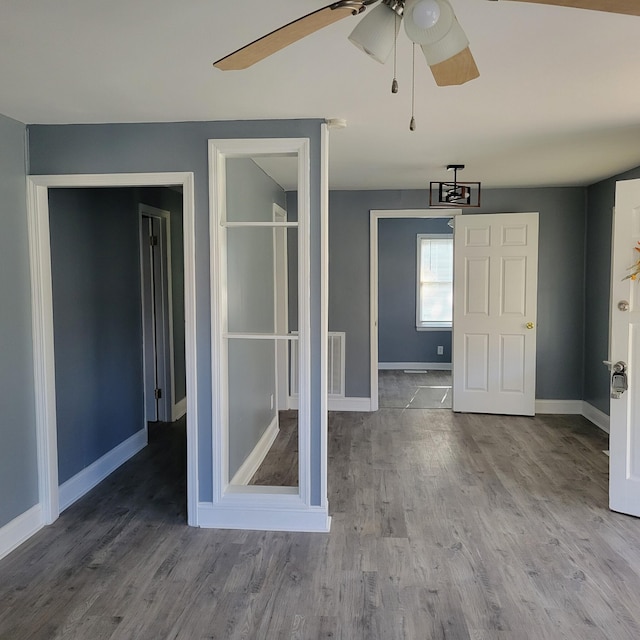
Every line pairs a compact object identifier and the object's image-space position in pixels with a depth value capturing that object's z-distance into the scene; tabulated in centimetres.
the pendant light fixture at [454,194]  422
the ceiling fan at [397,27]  122
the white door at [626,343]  308
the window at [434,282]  801
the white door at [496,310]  525
